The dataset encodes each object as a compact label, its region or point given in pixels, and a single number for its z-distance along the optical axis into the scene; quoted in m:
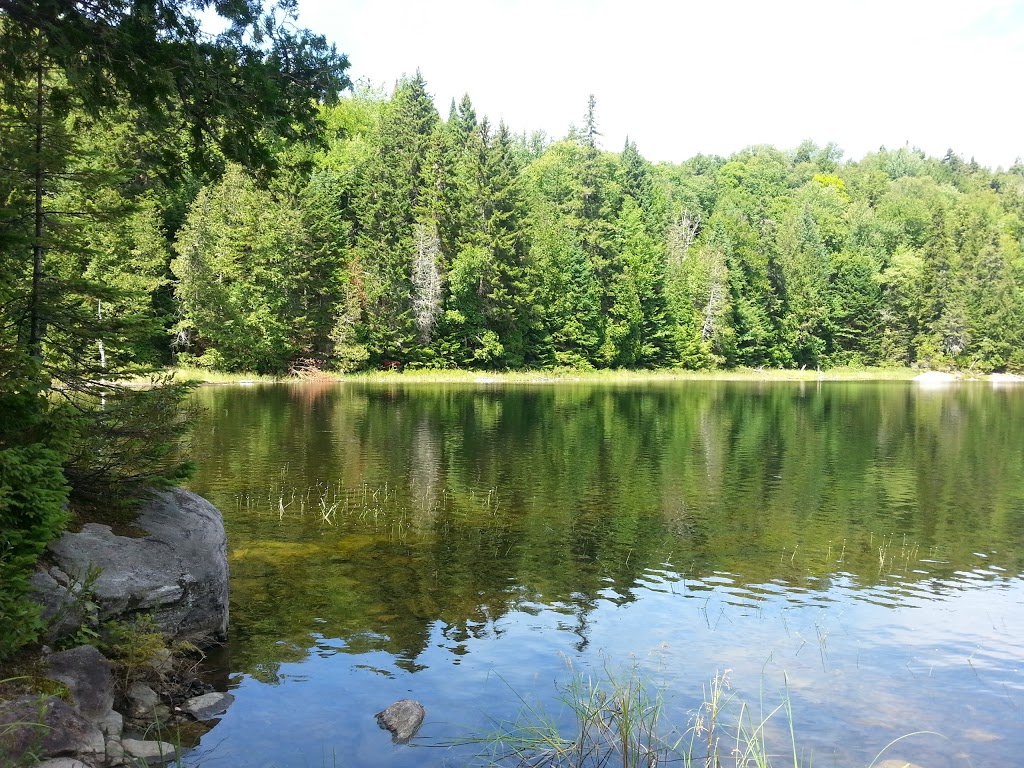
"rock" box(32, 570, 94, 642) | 7.97
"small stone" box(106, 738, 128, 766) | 7.09
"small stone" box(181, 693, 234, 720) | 8.73
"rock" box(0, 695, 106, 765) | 6.08
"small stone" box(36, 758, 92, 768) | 6.25
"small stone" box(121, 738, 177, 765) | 7.34
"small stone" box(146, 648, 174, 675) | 8.78
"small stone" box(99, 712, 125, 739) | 7.47
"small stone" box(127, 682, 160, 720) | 8.30
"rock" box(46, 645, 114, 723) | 7.43
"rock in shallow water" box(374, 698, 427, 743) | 8.42
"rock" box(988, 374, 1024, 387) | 85.94
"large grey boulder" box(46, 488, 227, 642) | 8.92
